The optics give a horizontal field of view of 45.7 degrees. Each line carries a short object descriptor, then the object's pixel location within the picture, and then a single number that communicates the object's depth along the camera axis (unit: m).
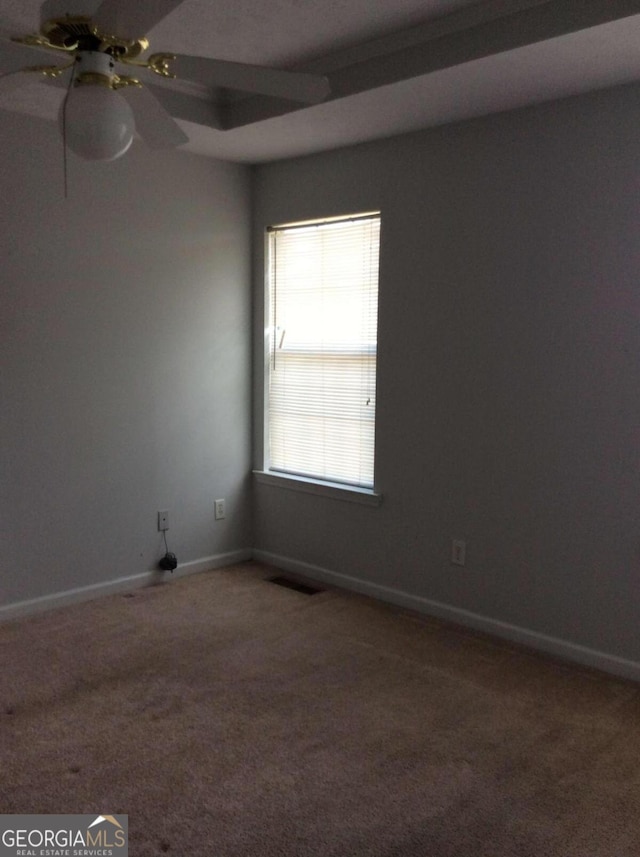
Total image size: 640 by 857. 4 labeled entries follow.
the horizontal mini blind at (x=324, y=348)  3.86
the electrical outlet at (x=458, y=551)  3.47
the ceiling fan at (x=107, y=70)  1.64
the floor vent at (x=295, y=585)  3.95
